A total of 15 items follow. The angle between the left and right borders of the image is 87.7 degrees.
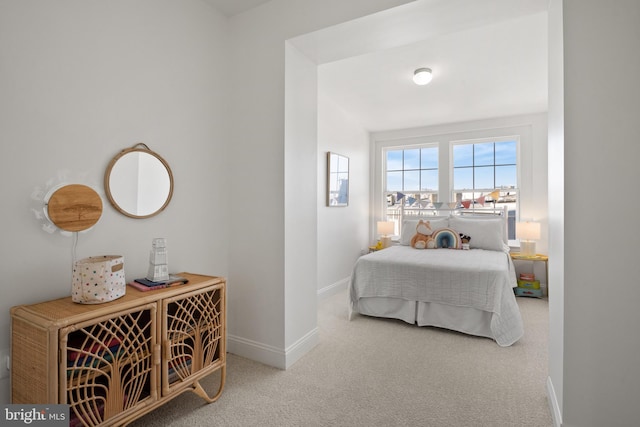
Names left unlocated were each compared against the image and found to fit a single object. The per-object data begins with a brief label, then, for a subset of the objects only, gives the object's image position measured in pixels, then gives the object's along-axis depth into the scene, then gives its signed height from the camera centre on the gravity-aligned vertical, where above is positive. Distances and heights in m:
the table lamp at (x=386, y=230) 5.37 -0.28
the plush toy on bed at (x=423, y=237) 4.35 -0.33
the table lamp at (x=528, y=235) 4.46 -0.30
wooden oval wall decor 1.59 +0.02
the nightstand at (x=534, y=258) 4.31 -0.59
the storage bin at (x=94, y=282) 1.47 -0.31
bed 2.83 -0.74
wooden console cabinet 1.29 -0.63
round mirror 1.87 +0.18
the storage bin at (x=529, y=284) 4.26 -0.92
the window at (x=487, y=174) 4.96 +0.59
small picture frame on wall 4.26 +0.44
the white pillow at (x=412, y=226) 4.68 -0.19
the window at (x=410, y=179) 5.48 +0.56
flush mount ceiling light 3.28 +1.36
